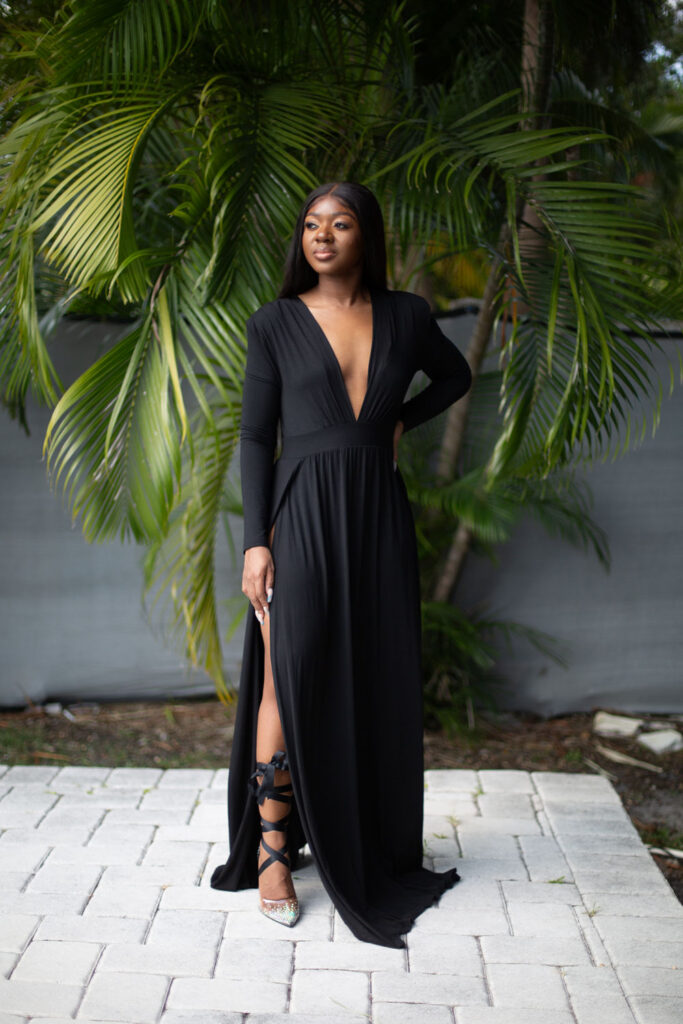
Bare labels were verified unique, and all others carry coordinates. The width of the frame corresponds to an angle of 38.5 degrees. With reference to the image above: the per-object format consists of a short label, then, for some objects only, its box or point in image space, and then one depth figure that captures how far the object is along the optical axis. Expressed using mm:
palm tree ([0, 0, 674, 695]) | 2842
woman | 2529
